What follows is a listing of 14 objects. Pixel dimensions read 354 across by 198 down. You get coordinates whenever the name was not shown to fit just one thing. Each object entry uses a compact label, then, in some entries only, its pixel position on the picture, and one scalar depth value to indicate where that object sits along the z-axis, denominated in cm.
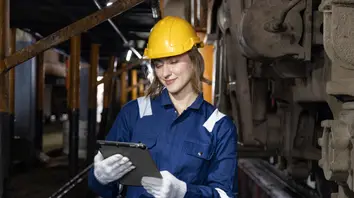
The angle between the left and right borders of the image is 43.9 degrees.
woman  181
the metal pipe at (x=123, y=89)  1507
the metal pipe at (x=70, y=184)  524
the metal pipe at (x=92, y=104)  718
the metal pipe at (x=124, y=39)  702
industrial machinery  186
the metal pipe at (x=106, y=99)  758
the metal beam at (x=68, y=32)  275
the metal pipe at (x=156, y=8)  493
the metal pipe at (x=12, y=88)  557
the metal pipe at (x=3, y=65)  283
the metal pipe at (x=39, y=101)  771
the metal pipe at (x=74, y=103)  625
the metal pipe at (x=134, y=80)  1908
